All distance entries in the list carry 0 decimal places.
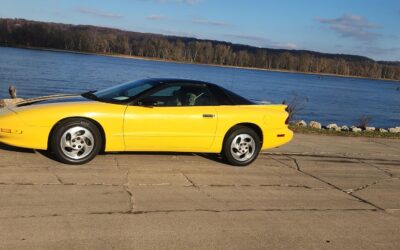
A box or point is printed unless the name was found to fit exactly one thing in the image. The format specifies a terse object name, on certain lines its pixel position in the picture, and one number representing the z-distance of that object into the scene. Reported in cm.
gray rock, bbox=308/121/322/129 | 2172
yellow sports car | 692
